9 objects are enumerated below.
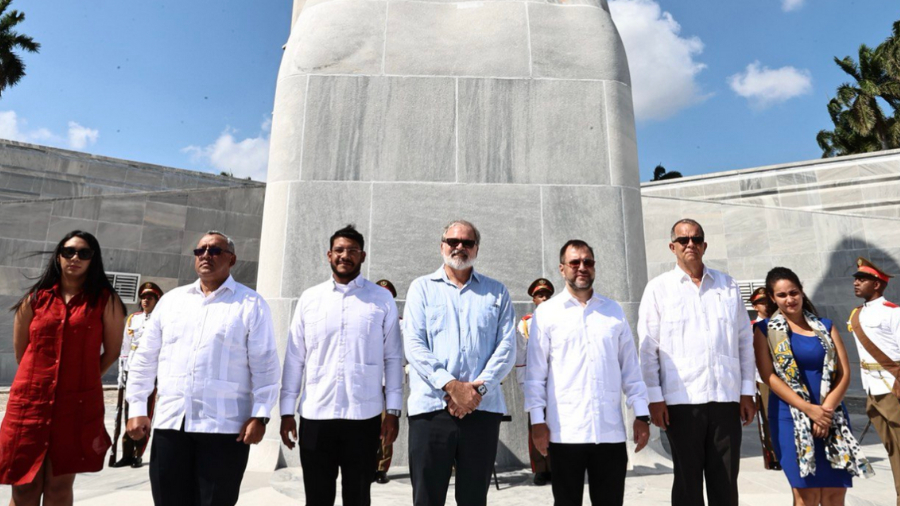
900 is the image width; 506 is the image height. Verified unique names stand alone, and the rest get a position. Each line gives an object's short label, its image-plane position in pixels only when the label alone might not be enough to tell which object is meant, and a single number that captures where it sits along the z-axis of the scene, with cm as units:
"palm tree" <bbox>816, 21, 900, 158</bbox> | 2897
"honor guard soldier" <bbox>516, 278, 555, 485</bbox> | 468
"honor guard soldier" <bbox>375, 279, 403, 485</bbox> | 477
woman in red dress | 278
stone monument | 565
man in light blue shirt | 276
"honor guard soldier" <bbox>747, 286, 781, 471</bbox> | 554
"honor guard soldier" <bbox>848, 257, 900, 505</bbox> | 428
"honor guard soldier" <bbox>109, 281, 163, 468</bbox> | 566
